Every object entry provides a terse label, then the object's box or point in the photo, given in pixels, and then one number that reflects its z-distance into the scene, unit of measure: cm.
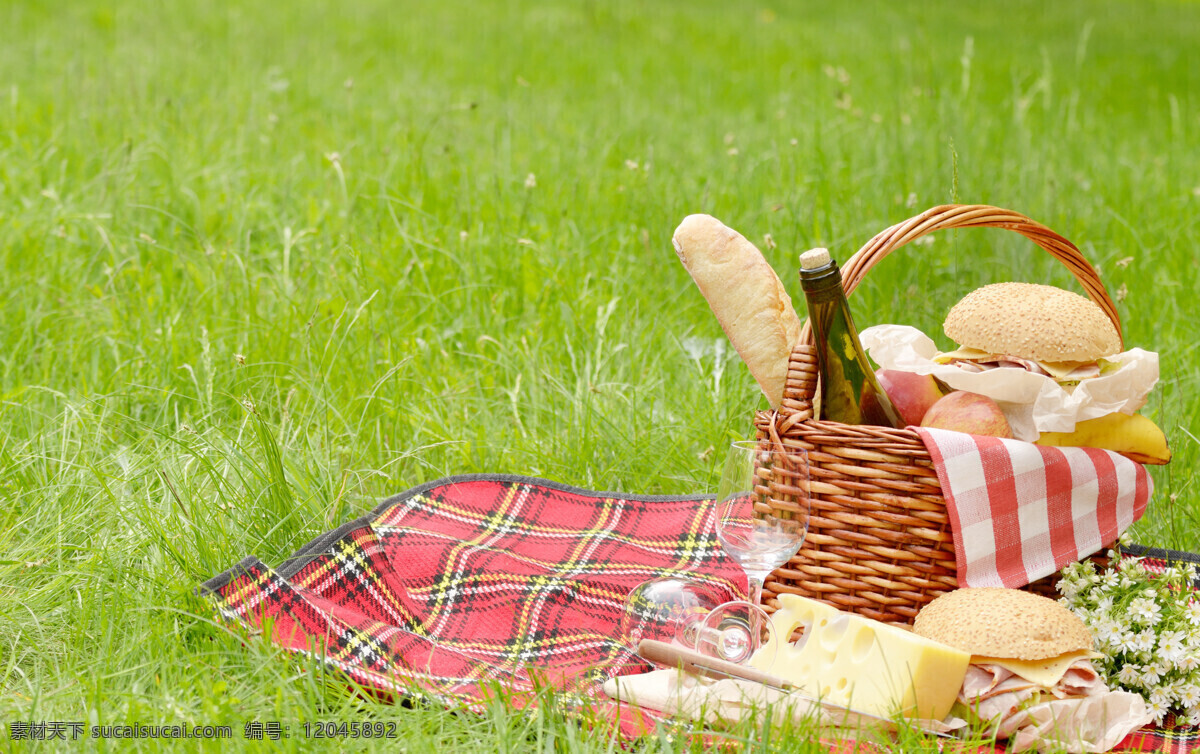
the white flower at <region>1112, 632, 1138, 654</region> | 287
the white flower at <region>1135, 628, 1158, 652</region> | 287
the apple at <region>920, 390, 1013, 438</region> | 294
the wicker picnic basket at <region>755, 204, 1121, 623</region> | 291
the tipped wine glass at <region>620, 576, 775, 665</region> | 290
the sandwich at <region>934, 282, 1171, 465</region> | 295
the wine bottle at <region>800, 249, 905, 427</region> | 289
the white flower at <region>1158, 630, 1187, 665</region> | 286
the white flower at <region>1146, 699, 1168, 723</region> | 285
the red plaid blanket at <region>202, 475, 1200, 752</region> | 289
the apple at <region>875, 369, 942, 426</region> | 301
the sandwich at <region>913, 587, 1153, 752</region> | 281
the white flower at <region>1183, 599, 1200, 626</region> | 287
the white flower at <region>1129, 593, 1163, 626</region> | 288
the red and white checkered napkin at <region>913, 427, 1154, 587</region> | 290
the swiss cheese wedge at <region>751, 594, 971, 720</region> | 280
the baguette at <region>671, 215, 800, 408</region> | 298
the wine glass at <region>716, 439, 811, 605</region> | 292
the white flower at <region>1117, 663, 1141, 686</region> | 287
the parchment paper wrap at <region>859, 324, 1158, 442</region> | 293
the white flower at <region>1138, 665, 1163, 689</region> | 286
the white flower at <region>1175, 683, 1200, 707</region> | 286
